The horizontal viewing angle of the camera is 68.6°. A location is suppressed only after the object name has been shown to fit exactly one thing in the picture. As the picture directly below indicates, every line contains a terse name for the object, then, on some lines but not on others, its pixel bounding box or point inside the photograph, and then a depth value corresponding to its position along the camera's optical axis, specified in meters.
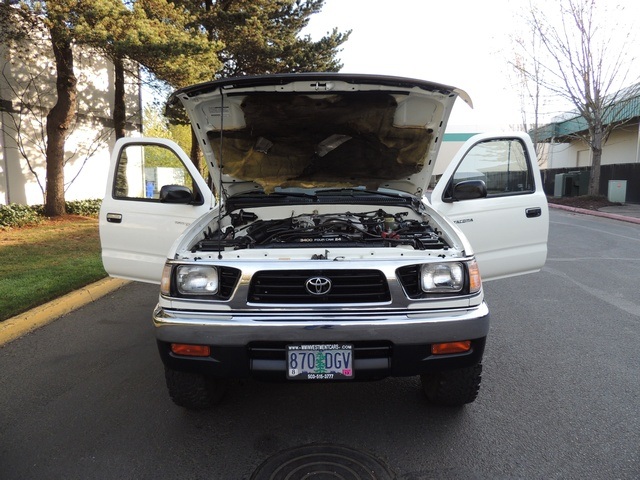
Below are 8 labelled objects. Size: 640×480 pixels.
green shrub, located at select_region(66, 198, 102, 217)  13.59
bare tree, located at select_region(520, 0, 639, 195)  18.43
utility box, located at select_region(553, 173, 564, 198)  24.45
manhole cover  2.36
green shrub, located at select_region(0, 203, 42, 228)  10.81
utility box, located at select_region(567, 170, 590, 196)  23.47
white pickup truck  2.53
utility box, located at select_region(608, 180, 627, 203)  19.70
